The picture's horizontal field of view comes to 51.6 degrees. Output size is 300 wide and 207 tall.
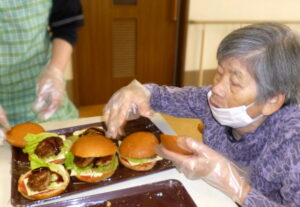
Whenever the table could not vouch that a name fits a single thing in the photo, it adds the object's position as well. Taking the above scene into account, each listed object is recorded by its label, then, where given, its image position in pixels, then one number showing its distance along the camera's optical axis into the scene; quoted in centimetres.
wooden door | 329
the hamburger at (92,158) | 121
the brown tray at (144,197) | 103
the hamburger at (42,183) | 108
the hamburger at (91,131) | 144
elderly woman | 97
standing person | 135
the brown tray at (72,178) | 107
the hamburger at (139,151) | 127
